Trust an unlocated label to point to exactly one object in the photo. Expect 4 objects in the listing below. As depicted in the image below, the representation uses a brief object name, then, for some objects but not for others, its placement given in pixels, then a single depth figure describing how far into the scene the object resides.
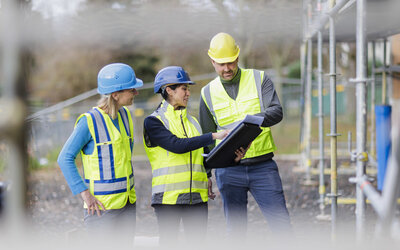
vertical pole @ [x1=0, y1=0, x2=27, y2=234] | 3.54
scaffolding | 4.11
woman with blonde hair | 8.76
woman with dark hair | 9.02
